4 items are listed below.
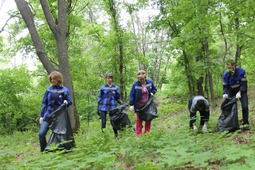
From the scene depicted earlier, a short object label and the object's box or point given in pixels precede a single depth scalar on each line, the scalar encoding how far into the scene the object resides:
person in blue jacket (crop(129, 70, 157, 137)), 6.04
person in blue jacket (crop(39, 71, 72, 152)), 5.30
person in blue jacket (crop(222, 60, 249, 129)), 5.84
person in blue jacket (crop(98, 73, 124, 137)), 6.90
